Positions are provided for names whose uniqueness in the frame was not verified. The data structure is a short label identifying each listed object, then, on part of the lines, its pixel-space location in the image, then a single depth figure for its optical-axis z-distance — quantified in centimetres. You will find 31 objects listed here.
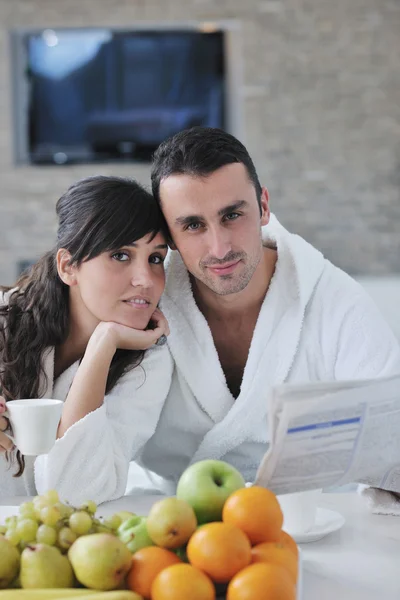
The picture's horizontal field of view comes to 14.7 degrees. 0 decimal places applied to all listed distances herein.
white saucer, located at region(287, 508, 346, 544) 188
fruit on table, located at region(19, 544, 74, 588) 156
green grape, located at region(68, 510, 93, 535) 161
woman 217
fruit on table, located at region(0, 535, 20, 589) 158
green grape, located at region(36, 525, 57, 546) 160
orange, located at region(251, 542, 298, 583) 157
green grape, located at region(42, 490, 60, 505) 166
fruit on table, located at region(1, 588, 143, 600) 153
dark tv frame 578
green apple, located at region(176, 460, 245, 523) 164
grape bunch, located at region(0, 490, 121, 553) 160
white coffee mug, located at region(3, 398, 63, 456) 186
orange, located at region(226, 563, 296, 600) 153
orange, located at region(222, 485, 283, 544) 159
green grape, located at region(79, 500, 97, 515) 165
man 229
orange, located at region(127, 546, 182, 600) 156
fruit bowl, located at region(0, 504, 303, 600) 203
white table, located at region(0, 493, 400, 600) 173
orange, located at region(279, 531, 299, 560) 163
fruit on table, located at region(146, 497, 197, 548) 158
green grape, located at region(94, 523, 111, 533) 163
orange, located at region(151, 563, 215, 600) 152
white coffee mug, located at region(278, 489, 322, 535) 189
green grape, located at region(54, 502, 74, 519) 163
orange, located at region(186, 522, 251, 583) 154
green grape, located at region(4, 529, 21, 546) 160
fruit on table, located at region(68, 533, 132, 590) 155
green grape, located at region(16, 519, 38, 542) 161
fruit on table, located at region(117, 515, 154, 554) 160
